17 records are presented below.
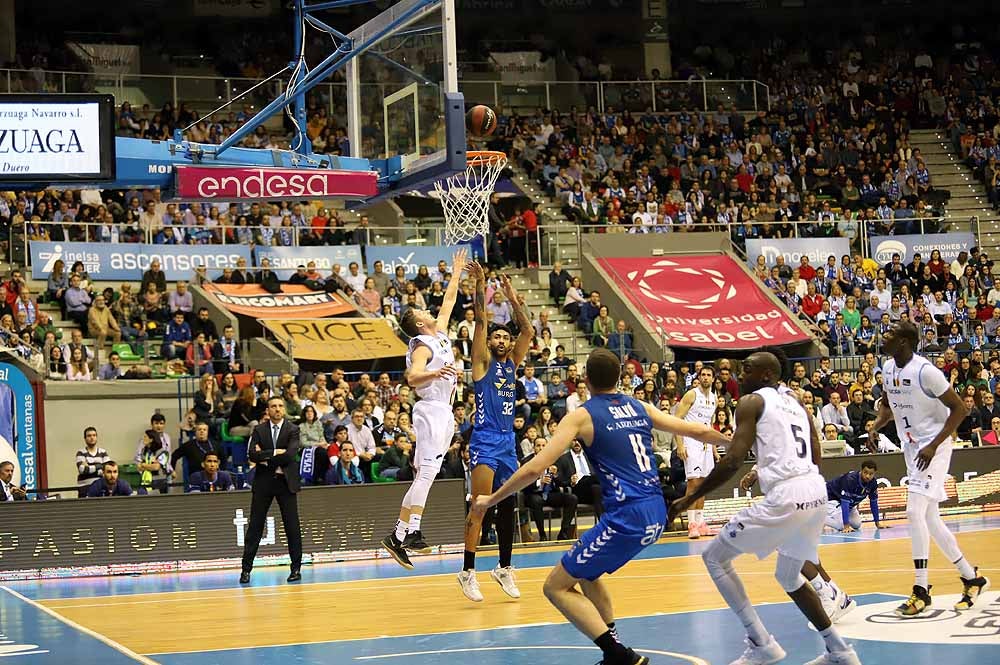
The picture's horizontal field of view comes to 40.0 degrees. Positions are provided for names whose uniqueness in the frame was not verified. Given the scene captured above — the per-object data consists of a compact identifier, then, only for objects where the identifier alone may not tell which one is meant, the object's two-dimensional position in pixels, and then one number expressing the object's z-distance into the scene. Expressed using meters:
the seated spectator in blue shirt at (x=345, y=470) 18.23
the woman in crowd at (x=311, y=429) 19.64
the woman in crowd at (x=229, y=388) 21.31
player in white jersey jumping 12.09
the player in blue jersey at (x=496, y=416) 11.98
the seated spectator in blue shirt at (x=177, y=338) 22.77
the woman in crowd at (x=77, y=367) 21.67
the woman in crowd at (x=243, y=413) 20.00
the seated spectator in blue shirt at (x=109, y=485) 17.44
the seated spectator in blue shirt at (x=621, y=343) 25.98
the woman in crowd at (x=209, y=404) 20.08
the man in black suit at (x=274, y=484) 14.59
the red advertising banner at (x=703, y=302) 28.45
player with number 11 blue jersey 7.86
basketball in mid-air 13.62
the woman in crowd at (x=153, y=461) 18.97
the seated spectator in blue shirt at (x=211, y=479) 17.95
